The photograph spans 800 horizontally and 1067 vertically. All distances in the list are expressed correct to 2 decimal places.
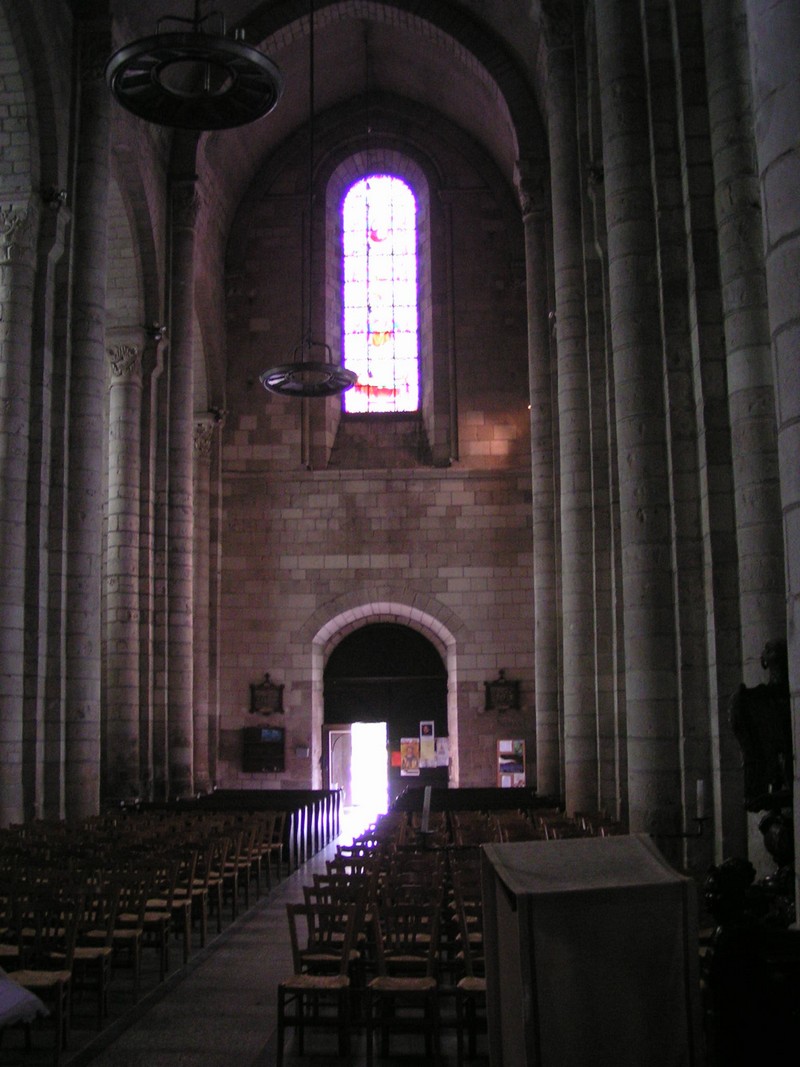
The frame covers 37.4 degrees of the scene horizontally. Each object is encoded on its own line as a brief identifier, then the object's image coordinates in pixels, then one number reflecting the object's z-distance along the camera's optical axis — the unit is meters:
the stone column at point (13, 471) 15.24
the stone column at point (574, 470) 16.94
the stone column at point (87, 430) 16.53
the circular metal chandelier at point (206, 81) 12.32
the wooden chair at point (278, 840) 15.62
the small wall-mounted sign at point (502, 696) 26.27
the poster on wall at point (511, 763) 26.00
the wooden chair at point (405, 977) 6.57
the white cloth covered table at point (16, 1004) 4.57
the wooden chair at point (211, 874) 10.52
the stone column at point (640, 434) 11.46
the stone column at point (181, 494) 22.92
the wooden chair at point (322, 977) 6.79
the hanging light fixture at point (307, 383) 20.36
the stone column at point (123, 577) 20.66
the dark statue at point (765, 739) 6.80
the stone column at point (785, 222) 4.92
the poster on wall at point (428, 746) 27.38
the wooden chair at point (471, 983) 6.57
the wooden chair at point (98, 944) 7.65
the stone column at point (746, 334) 9.58
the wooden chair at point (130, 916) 8.23
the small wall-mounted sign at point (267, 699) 26.75
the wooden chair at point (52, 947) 6.80
